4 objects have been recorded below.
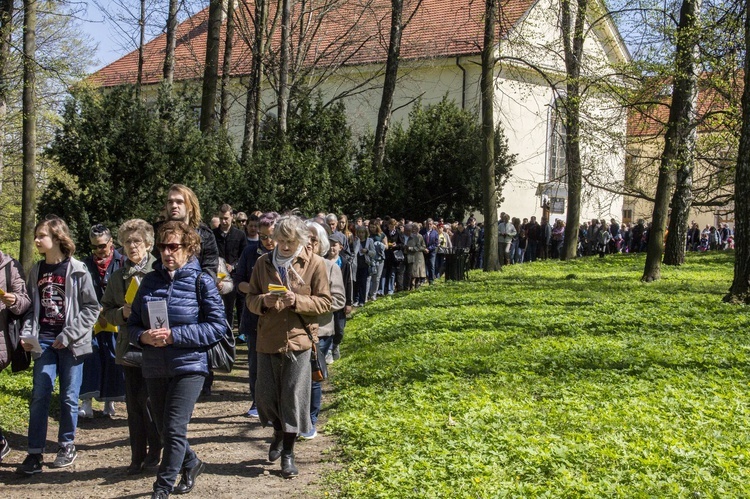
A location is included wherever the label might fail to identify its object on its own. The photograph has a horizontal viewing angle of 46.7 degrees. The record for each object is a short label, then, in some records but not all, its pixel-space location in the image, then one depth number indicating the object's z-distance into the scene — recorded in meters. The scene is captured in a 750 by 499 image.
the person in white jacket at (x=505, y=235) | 30.10
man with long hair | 7.56
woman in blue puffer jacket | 5.84
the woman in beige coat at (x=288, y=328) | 6.65
